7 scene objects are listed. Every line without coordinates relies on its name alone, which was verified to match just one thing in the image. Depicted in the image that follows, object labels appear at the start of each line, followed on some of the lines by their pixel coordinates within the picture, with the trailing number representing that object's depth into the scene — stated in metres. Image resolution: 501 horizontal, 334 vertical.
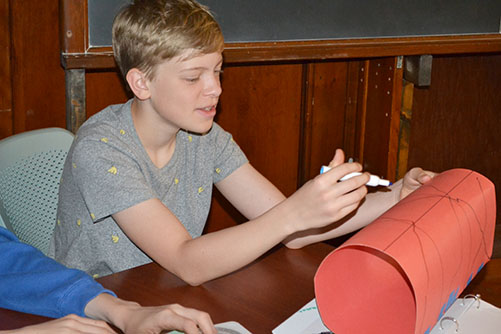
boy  1.20
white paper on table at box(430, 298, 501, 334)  1.04
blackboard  1.92
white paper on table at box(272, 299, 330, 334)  1.04
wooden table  1.08
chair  1.53
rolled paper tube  0.95
